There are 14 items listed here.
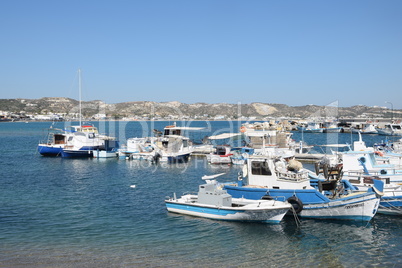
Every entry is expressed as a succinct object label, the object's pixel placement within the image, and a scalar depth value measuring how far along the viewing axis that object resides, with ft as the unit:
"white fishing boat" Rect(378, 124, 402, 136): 313.69
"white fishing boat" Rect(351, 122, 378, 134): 380.06
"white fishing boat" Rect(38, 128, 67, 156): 187.25
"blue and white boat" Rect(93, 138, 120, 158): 178.04
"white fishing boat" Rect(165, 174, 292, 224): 67.05
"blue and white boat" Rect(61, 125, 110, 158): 182.80
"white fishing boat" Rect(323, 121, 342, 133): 416.87
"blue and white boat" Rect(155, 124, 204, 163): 160.86
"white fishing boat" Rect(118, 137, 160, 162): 166.84
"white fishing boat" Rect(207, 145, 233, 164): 151.72
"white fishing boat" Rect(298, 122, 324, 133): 423.97
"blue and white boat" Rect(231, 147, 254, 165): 149.38
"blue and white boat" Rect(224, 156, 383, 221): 68.64
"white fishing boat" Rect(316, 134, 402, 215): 73.19
